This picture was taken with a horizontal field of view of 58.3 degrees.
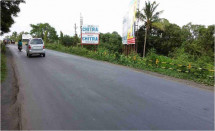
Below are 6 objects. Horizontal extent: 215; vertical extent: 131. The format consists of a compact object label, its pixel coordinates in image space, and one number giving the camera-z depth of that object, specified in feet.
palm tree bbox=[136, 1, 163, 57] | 112.52
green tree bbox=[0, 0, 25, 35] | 63.18
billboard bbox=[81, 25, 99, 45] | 88.17
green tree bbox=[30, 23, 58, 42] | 306.76
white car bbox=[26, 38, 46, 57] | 60.35
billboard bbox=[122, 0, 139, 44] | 74.28
